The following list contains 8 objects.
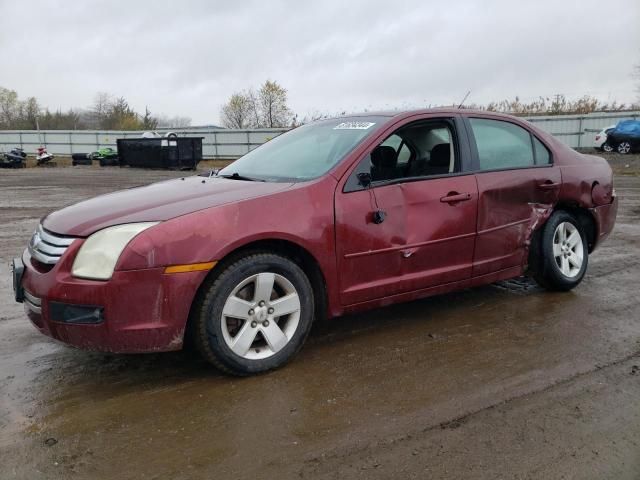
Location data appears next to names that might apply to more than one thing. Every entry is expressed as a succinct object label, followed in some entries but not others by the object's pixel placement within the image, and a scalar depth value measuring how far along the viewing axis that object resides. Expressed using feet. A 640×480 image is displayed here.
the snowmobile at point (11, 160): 100.32
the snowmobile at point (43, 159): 109.91
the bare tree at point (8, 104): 226.58
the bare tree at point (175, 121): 257.34
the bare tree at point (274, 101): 173.06
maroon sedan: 9.99
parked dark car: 77.00
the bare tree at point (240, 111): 180.24
